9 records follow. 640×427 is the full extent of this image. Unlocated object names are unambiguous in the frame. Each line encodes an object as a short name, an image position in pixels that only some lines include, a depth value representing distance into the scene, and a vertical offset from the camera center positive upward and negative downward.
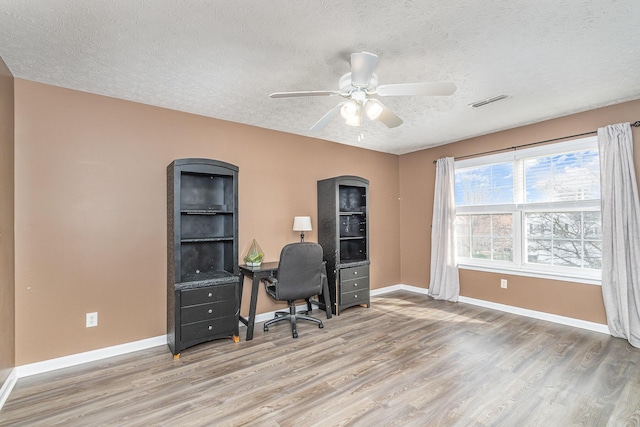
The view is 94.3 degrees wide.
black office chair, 3.13 -0.61
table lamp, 3.83 -0.04
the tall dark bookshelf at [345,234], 4.01 -0.22
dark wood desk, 3.17 -0.63
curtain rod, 3.04 +0.95
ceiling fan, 1.87 +0.89
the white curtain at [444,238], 4.48 -0.30
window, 3.38 +0.10
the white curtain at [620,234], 2.95 -0.16
